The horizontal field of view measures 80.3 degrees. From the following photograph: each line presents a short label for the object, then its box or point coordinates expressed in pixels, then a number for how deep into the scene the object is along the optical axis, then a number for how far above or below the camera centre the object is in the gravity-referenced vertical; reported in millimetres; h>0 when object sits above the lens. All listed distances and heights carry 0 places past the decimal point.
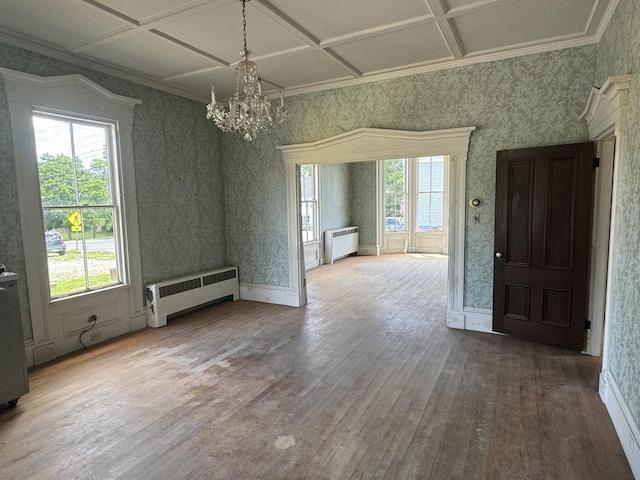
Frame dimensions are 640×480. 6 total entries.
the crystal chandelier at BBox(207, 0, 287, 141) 2723 +706
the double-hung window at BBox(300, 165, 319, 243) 8758 -19
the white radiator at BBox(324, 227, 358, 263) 9406 -1087
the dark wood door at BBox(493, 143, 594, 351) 3576 -463
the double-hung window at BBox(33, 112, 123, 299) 3762 +52
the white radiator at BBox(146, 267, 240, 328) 4695 -1182
